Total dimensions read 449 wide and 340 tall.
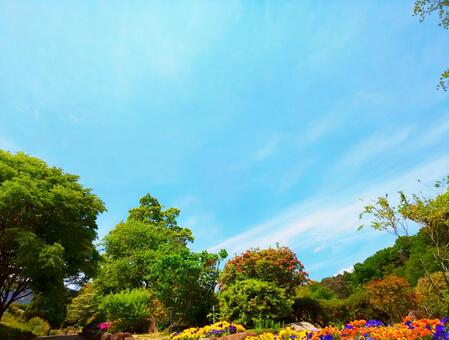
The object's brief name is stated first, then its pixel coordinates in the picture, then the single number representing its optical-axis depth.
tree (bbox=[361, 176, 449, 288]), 12.68
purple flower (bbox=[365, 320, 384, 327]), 7.09
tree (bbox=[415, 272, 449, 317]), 13.70
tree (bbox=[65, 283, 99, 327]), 31.32
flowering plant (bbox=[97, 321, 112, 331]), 22.77
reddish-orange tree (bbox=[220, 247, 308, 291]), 15.45
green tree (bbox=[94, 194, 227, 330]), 17.08
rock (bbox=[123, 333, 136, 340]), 14.59
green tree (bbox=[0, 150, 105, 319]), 16.92
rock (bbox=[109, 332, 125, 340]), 15.04
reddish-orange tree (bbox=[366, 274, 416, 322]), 13.51
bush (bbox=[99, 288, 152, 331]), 19.34
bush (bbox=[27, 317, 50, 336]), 26.46
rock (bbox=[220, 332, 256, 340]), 9.64
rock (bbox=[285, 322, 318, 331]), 13.10
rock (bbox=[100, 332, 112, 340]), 16.11
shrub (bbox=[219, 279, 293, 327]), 13.46
